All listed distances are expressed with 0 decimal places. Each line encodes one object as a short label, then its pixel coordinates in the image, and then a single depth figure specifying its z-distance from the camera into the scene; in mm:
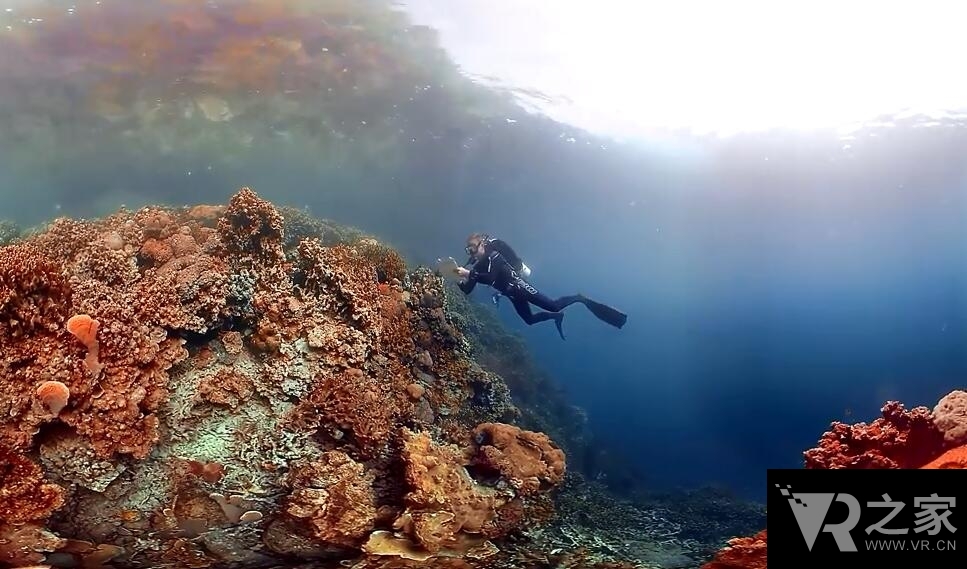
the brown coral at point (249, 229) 6496
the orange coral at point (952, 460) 4828
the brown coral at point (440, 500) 5590
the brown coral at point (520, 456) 6574
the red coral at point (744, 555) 5707
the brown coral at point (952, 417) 5160
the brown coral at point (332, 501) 5410
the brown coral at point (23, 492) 4660
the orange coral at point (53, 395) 4715
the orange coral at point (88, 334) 4988
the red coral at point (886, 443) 5402
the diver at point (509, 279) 10320
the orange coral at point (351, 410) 5730
